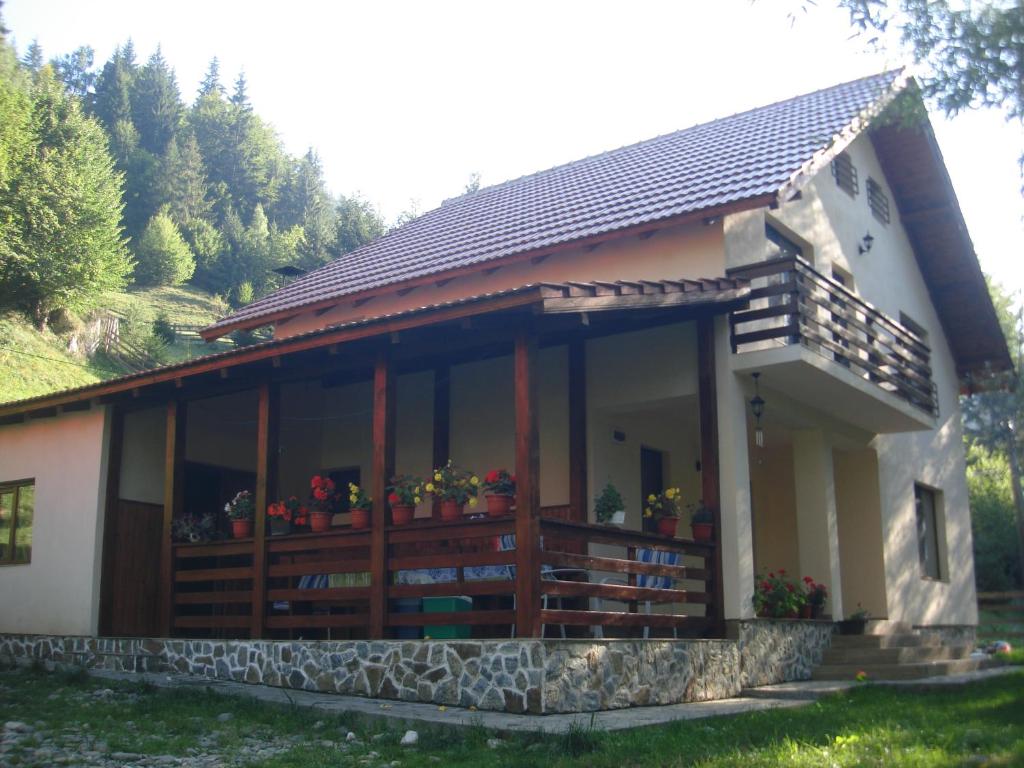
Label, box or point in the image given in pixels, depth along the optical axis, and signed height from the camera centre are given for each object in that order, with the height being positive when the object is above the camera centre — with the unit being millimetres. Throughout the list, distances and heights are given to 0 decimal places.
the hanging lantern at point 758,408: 12281 +2103
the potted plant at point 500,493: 10336 +956
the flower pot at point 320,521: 11672 +791
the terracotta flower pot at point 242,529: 12312 +759
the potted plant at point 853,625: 14133 -469
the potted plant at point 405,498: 10633 +939
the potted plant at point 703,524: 11641 +719
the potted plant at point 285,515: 11820 +878
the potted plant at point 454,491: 10742 +1020
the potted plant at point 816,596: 13625 -82
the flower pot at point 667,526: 11719 +709
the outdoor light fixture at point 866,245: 16875 +5429
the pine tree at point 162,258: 61562 +19363
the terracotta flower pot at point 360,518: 10961 +773
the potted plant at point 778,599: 12469 -106
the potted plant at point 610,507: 11602 +909
